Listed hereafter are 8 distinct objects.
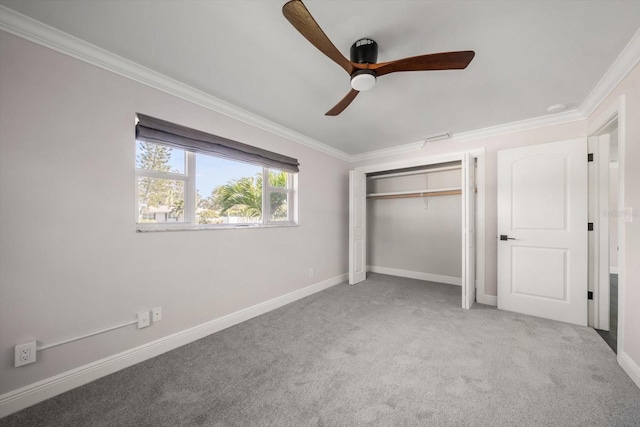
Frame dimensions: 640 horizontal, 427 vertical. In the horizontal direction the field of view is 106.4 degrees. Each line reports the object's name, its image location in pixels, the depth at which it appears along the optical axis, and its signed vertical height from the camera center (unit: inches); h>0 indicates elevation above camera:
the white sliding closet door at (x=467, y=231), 119.4 -9.7
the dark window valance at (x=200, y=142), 79.3 +27.8
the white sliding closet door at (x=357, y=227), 165.3 -10.0
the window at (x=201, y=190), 83.9 +10.0
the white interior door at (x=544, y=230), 103.7 -8.5
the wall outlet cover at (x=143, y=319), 77.7 -34.8
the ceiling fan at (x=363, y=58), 46.7 +38.0
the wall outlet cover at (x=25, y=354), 58.6 -34.7
